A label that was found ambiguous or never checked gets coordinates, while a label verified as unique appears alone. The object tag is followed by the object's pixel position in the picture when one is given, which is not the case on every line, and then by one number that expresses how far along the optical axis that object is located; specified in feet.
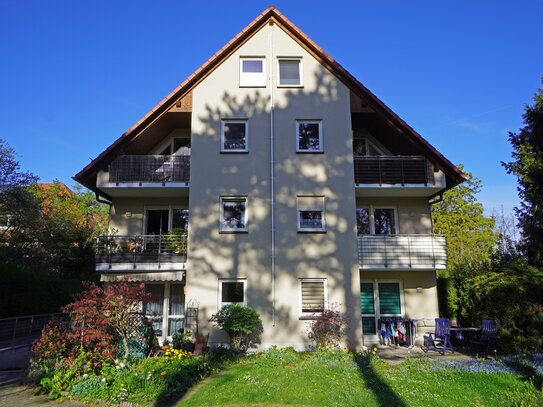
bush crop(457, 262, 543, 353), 43.89
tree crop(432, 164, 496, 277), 124.98
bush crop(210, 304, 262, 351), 48.78
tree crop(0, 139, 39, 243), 85.56
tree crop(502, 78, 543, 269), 58.44
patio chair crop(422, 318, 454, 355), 48.34
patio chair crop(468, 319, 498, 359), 45.42
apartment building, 53.98
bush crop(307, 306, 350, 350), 49.58
